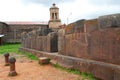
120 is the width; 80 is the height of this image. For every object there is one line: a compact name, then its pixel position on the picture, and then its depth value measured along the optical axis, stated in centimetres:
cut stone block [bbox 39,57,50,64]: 382
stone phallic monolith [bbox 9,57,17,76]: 304
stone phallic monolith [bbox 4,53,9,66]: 414
